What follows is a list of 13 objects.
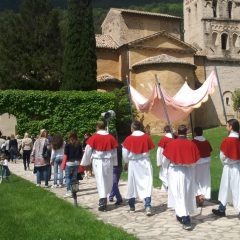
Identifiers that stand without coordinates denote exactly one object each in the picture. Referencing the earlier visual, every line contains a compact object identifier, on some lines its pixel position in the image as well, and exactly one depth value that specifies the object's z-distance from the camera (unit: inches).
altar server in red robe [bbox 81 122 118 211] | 365.4
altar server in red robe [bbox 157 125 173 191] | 423.2
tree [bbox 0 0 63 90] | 1355.8
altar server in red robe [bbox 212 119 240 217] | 325.7
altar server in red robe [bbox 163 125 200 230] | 305.9
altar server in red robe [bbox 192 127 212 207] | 380.8
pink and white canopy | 431.5
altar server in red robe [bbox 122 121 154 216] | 353.7
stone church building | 1417.3
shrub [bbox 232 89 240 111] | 1616.6
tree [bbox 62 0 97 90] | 1203.9
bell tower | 1785.2
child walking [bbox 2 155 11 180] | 551.8
